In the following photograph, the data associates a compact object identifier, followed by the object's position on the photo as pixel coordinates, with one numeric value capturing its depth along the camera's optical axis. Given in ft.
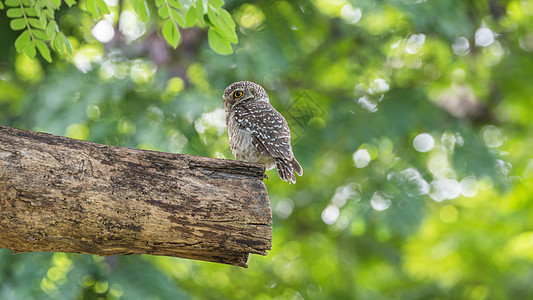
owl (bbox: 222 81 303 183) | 20.86
